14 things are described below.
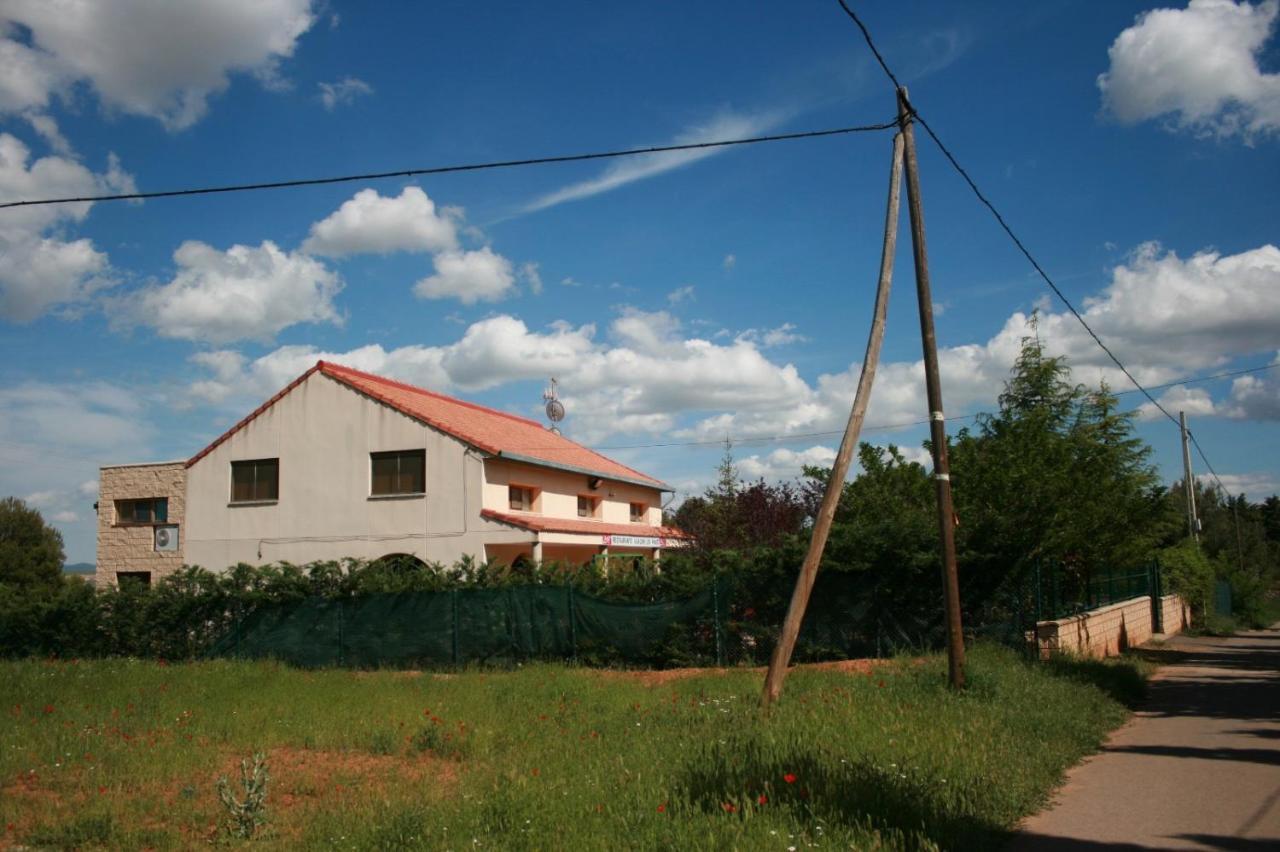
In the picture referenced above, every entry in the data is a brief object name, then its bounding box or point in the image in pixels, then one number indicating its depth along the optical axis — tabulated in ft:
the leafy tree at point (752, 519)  88.48
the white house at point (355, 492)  85.05
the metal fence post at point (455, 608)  62.28
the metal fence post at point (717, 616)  56.24
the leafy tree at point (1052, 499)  51.24
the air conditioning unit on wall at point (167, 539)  100.17
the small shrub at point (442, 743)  33.93
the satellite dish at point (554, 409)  119.75
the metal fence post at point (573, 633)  59.31
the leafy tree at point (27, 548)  164.66
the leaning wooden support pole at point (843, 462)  37.66
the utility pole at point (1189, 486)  127.44
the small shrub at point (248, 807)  24.11
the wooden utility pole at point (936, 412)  37.65
